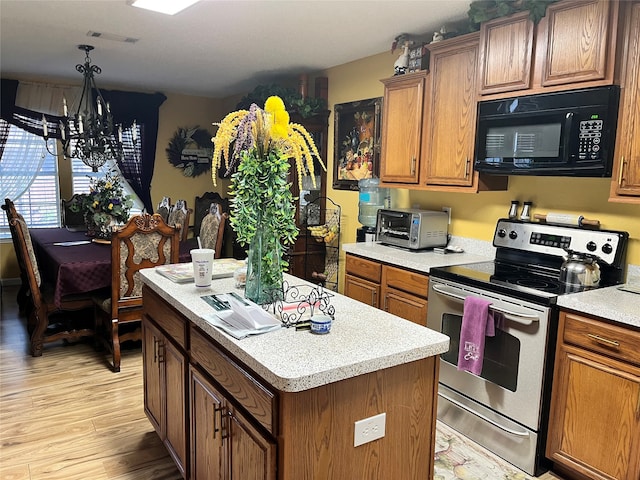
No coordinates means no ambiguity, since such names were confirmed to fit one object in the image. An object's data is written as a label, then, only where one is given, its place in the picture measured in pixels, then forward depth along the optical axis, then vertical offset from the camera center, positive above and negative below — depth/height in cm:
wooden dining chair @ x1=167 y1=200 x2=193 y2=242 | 482 -39
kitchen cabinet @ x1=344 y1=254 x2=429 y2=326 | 302 -69
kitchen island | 134 -65
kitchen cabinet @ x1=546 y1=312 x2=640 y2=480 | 207 -94
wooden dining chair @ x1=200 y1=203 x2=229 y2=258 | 406 -43
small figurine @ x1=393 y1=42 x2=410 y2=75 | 356 +88
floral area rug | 243 -142
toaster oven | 340 -31
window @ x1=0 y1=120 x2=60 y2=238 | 575 -6
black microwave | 240 +28
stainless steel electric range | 238 -72
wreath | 662 +37
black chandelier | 412 +35
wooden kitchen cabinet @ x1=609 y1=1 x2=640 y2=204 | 228 +33
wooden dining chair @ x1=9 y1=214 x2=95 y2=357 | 352 -95
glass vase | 188 -34
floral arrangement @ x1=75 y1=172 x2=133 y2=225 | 432 -25
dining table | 349 -65
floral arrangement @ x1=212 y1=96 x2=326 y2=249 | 178 +6
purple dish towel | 254 -76
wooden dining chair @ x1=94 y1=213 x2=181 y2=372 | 343 -60
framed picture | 420 +35
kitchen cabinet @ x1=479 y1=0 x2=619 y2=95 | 236 +72
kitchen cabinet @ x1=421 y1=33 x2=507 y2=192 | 308 +43
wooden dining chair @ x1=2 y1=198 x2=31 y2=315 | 372 -92
